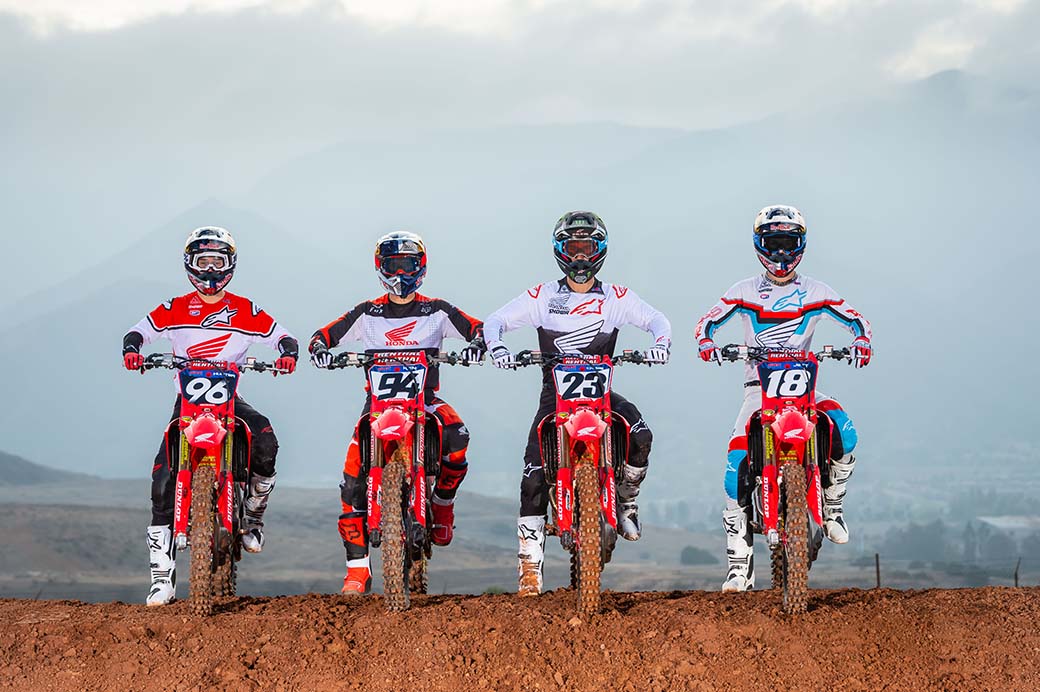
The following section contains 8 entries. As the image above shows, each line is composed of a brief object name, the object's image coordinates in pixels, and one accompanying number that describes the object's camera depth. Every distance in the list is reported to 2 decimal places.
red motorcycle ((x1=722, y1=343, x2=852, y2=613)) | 19.11
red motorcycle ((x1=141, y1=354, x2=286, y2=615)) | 19.58
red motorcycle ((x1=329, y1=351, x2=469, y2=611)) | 19.03
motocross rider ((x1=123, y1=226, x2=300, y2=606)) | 21.59
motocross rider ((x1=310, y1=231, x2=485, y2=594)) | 21.50
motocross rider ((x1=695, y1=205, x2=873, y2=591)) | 21.34
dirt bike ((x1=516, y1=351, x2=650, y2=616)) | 18.97
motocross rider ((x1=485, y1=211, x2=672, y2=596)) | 20.70
